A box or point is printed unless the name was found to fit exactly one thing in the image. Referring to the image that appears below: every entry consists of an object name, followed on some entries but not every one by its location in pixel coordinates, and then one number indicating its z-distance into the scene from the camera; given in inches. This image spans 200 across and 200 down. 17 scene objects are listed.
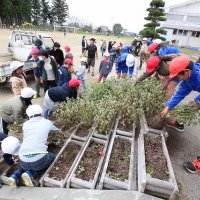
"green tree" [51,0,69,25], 2883.9
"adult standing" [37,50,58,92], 233.0
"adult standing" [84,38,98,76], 401.4
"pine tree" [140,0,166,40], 1132.5
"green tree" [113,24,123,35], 3966.0
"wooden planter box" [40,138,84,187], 120.2
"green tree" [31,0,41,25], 2633.4
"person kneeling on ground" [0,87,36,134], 156.6
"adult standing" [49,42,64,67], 289.0
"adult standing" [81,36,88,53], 537.6
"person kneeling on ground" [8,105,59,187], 123.5
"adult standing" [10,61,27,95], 190.1
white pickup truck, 402.0
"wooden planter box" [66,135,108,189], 117.0
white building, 1380.4
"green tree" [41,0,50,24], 2741.1
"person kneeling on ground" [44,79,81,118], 186.4
